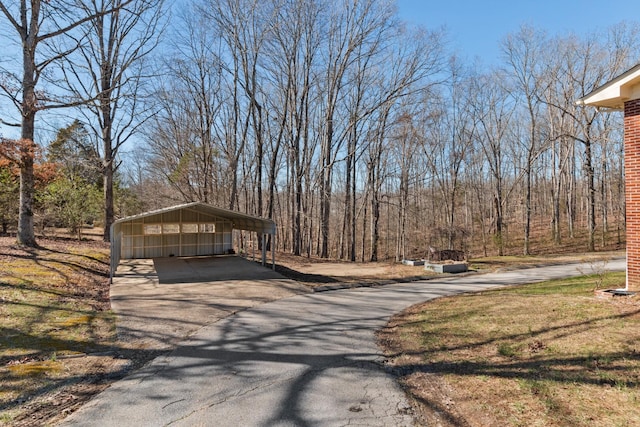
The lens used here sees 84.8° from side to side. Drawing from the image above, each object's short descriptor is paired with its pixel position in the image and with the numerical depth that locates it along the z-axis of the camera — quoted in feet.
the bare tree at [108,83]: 55.93
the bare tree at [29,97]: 38.75
